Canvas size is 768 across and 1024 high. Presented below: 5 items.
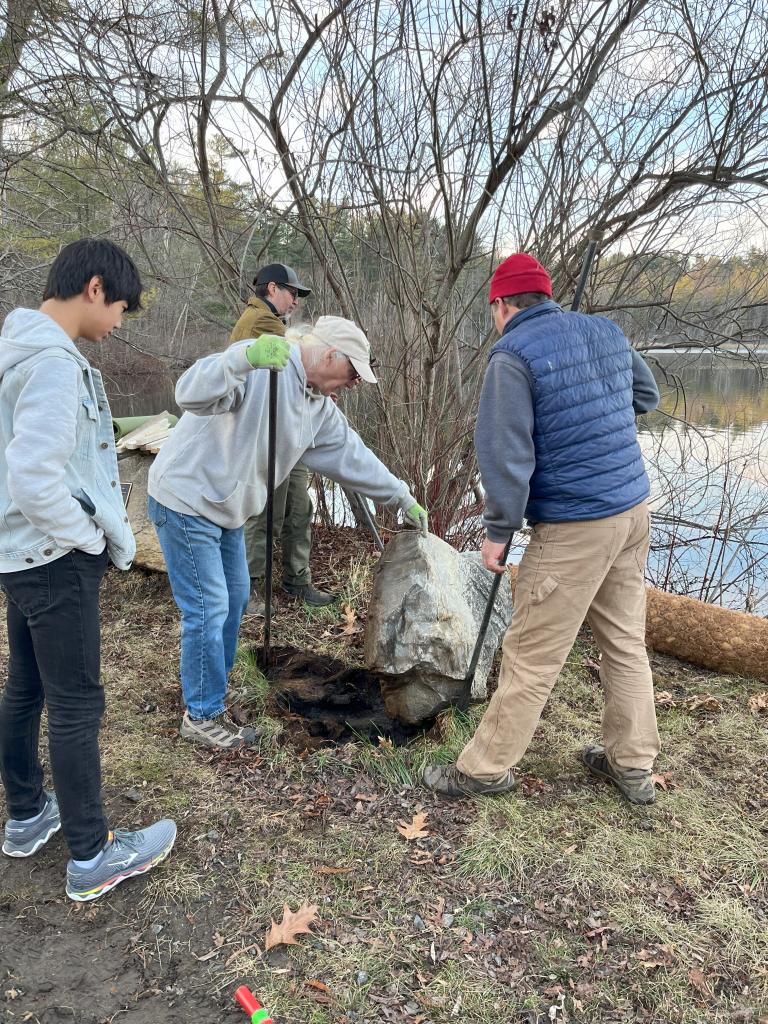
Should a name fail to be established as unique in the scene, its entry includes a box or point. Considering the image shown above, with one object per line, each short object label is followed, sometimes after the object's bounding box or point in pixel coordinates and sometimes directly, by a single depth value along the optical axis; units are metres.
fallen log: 4.04
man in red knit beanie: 2.54
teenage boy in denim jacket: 1.93
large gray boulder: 3.50
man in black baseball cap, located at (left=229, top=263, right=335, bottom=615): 4.40
